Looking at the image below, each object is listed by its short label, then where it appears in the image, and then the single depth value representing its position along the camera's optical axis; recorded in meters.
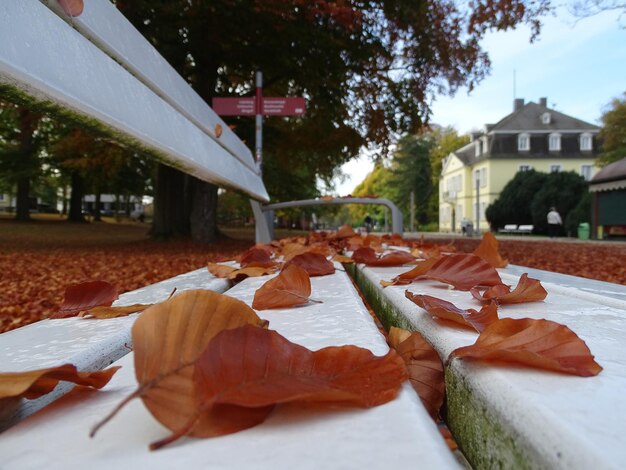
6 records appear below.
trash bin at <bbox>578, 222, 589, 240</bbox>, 19.14
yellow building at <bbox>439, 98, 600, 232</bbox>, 41.69
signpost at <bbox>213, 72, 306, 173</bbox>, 5.93
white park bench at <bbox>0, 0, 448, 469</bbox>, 0.33
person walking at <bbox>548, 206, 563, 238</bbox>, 22.22
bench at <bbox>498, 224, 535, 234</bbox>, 29.23
